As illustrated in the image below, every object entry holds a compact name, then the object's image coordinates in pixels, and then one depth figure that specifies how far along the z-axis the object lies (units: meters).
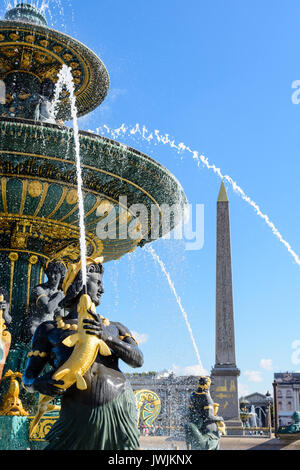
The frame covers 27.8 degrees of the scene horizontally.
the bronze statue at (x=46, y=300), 8.20
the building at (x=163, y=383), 51.81
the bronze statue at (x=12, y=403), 7.45
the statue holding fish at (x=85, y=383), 3.94
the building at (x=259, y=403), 93.06
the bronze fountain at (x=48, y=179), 7.77
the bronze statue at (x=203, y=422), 8.08
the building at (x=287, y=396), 96.69
